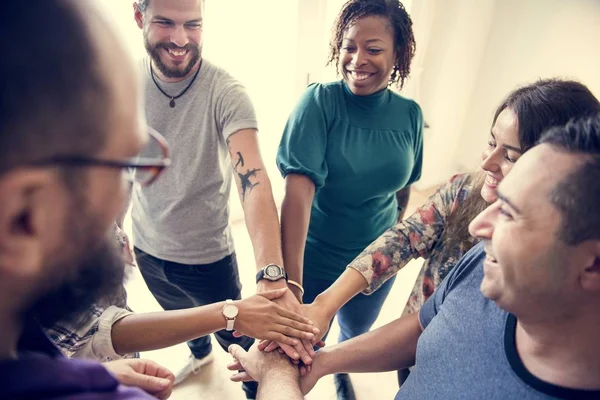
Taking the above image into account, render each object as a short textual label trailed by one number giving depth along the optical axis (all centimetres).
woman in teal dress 135
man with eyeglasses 40
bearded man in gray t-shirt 129
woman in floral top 97
